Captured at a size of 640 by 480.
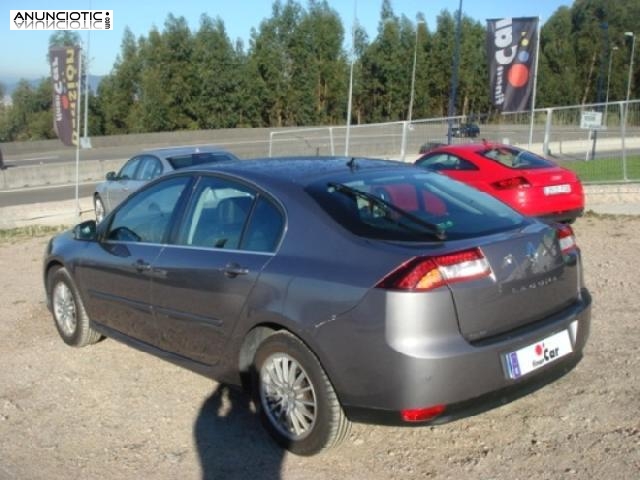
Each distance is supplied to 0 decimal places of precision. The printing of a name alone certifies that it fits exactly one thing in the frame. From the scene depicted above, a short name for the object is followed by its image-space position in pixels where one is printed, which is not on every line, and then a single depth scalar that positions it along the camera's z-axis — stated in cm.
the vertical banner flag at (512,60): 1830
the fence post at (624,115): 1593
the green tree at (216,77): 6394
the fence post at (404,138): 2017
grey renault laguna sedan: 343
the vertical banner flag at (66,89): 1459
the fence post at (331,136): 2291
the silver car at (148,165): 1183
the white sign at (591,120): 1778
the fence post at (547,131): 1878
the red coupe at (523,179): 1008
